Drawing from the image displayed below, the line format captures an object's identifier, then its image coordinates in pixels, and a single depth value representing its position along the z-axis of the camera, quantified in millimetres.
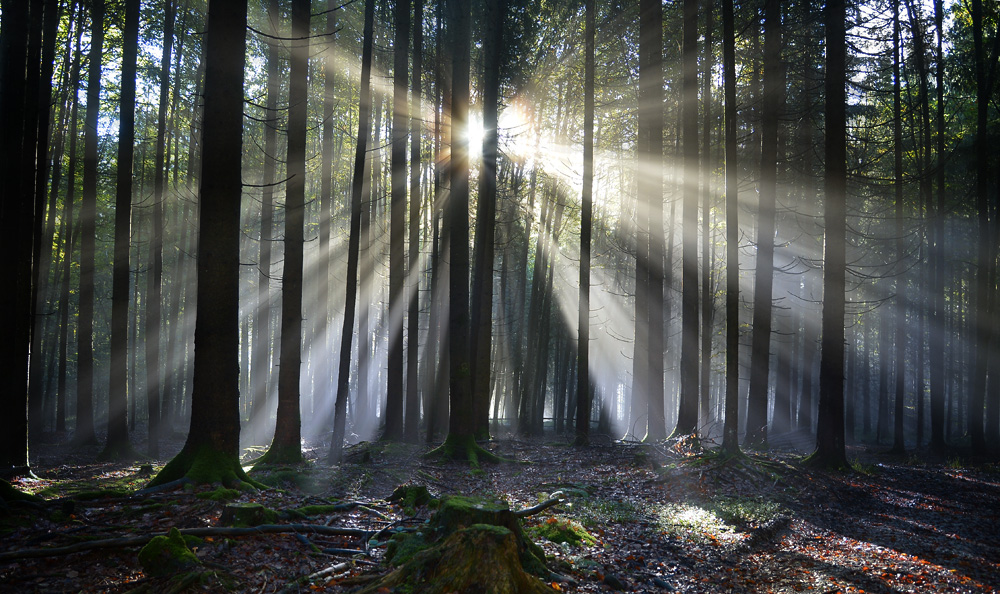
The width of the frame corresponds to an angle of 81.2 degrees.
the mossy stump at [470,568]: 4199
